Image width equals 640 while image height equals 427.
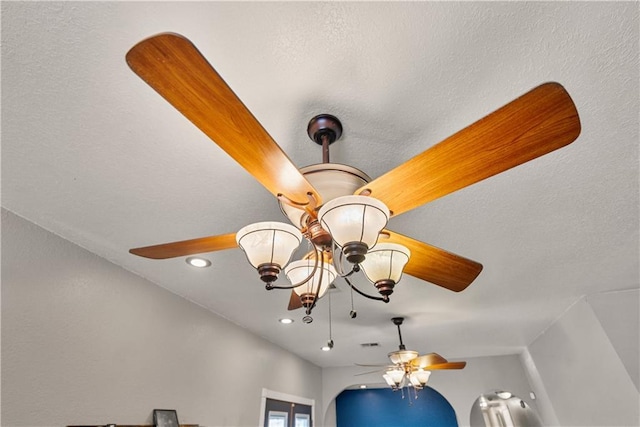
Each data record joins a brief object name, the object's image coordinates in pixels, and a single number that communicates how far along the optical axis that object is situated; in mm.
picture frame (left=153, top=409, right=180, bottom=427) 2102
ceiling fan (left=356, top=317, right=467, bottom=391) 3174
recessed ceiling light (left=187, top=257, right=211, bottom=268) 1967
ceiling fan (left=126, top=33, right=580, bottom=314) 625
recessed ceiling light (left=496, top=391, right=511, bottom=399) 4637
